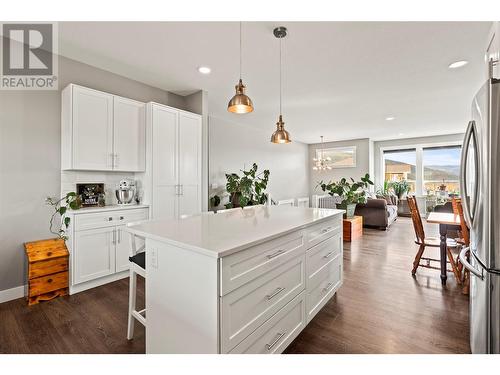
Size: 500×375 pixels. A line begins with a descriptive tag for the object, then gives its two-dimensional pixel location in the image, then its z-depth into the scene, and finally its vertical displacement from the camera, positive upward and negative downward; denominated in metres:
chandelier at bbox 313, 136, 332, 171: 7.71 +0.78
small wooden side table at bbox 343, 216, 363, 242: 4.67 -0.80
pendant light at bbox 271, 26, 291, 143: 2.52 +0.54
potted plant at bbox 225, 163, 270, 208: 5.05 -0.08
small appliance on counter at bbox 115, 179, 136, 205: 3.14 -0.08
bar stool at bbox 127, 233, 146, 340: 1.77 -0.78
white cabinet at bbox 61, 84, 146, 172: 2.67 +0.67
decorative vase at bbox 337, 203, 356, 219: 5.05 -0.43
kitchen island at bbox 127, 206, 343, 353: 1.18 -0.54
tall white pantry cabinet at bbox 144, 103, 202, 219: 3.20 +0.36
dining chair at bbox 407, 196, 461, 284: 2.93 -0.66
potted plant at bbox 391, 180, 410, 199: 8.12 -0.01
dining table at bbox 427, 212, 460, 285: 2.76 -0.48
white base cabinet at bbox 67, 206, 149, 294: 2.61 -0.68
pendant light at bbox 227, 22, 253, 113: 1.88 +0.66
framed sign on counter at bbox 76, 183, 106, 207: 2.96 -0.09
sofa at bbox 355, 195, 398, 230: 5.68 -0.62
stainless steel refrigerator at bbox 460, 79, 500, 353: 1.23 -0.15
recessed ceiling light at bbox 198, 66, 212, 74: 3.00 +1.49
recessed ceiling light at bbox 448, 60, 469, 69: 2.83 +1.48
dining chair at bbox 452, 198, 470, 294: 2.44 -0.50
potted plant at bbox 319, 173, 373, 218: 5.05 -0.14
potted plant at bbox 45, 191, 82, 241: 2.66 -0.21
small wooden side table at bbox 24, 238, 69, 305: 2.38 -0.84
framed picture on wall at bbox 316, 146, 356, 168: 8.30 +1.13
